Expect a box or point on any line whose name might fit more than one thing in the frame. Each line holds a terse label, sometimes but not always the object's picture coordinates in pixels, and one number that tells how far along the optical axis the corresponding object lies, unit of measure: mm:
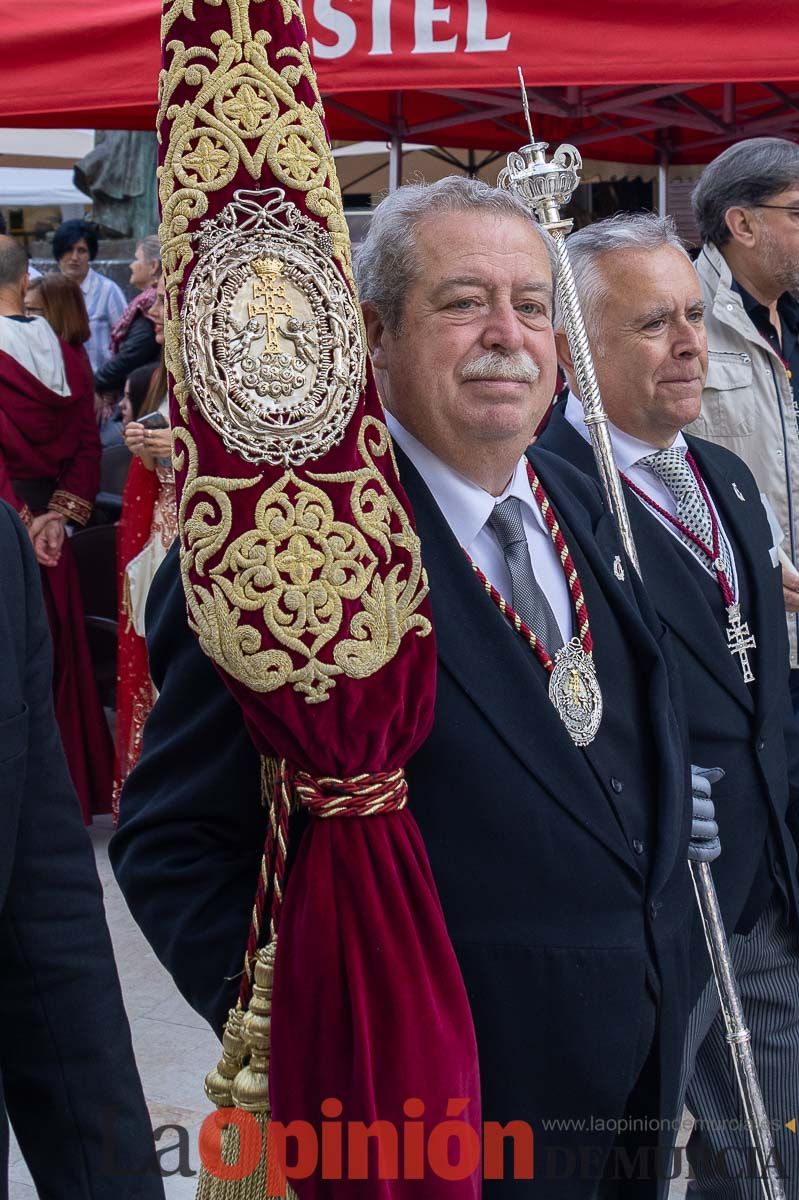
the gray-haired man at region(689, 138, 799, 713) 3242
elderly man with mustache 1577
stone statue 10602
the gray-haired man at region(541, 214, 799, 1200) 2281
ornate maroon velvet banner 1362
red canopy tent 3480
